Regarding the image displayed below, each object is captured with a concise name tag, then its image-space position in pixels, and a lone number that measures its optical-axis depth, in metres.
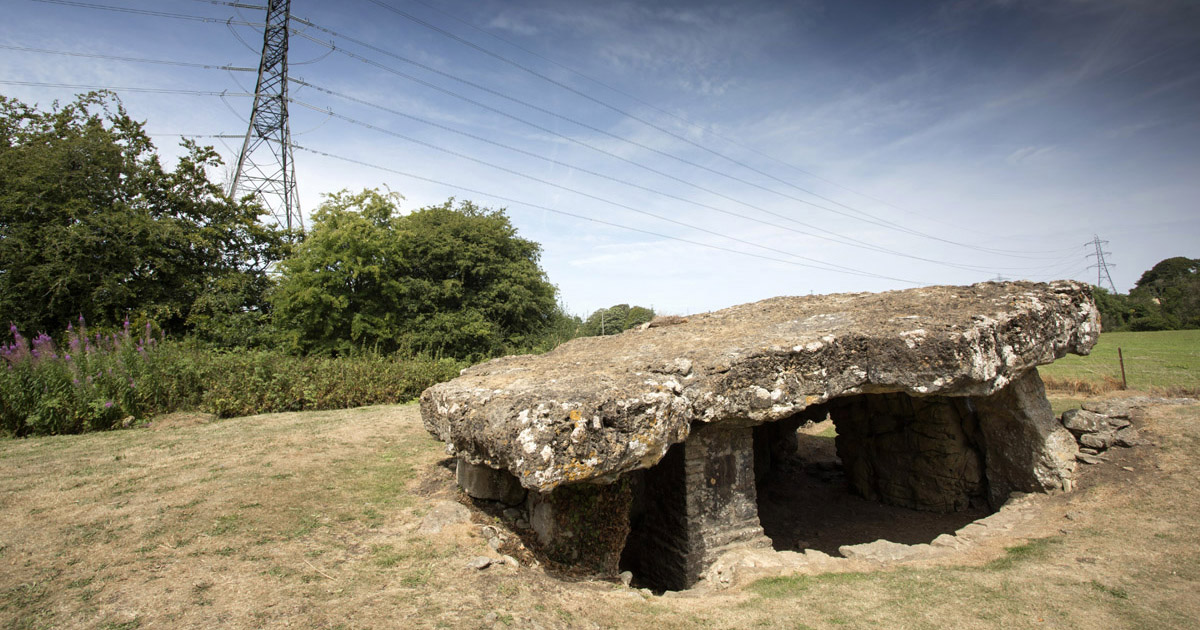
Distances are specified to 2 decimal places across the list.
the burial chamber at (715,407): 5.16
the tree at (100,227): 15.42
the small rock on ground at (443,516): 5.71
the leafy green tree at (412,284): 18.00
